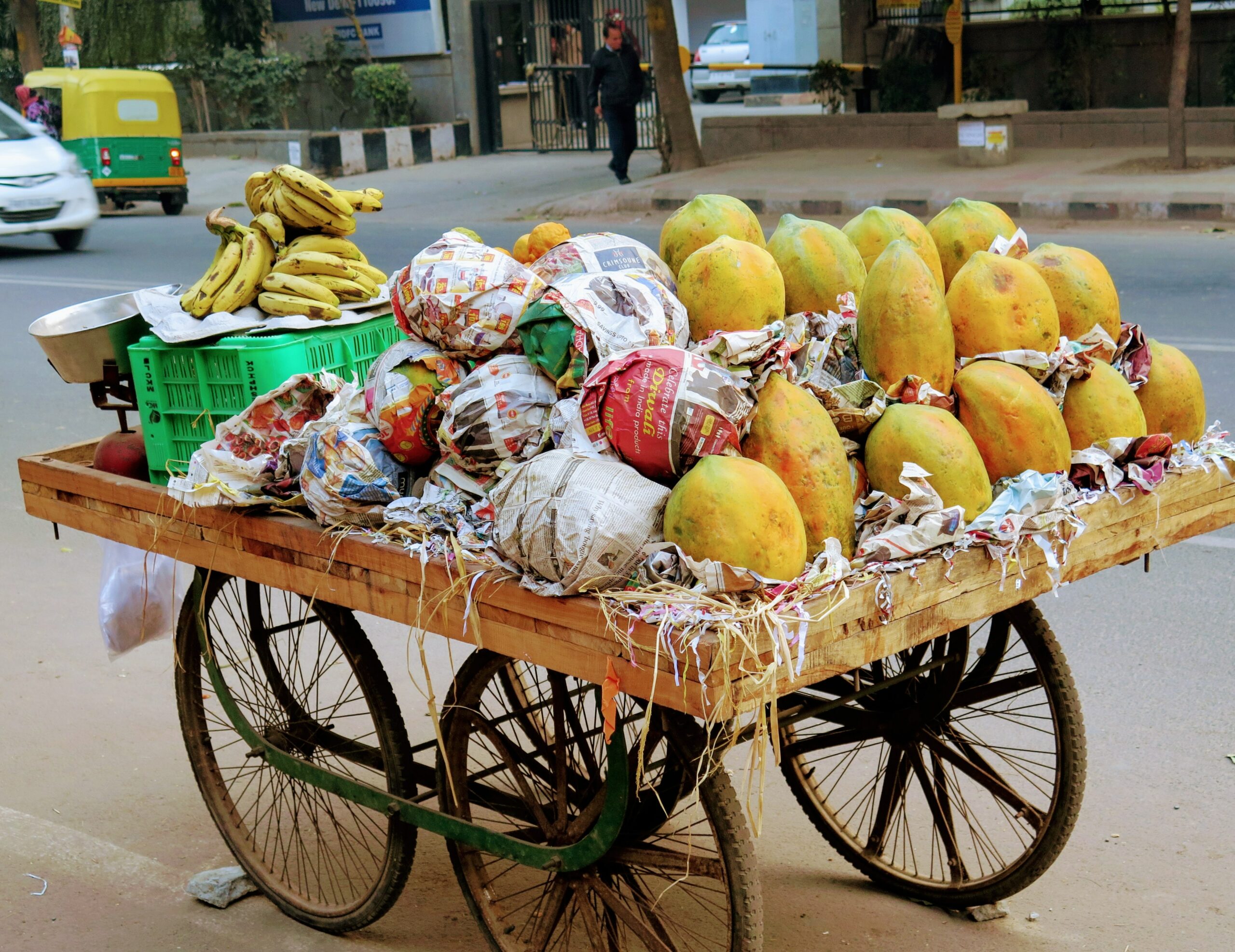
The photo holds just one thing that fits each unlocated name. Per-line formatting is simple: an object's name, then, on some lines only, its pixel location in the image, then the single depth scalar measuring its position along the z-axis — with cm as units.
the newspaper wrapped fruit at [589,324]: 224
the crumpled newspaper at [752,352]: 216
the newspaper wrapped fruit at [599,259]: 252
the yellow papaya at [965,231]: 282
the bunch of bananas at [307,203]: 326
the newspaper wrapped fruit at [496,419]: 226
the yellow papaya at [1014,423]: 223
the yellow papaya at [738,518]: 187
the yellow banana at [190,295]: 298
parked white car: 2675
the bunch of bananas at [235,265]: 299
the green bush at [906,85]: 1783
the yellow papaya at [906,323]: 232
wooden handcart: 204
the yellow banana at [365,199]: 335
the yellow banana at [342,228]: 331
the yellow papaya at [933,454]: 211
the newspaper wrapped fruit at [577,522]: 193
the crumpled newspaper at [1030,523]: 204
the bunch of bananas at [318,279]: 296
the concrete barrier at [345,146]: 2030
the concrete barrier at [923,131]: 1436
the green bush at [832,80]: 1756
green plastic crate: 275
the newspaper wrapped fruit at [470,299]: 246
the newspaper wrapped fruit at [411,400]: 242
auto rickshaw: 1744
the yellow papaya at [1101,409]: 237
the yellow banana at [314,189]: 325
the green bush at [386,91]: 2184
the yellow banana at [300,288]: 302
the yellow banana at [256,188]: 339
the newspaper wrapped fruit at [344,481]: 234
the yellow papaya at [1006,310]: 241
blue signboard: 2228
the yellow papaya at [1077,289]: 258
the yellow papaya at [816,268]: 265
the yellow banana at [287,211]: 327
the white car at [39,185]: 1338
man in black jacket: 1538
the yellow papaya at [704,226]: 271
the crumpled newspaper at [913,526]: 198
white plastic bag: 312
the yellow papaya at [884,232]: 273
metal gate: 2098
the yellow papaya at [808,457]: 209
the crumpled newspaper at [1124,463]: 225
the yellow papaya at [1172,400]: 253
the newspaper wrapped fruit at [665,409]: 202
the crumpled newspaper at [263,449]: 251
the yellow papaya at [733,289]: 242
